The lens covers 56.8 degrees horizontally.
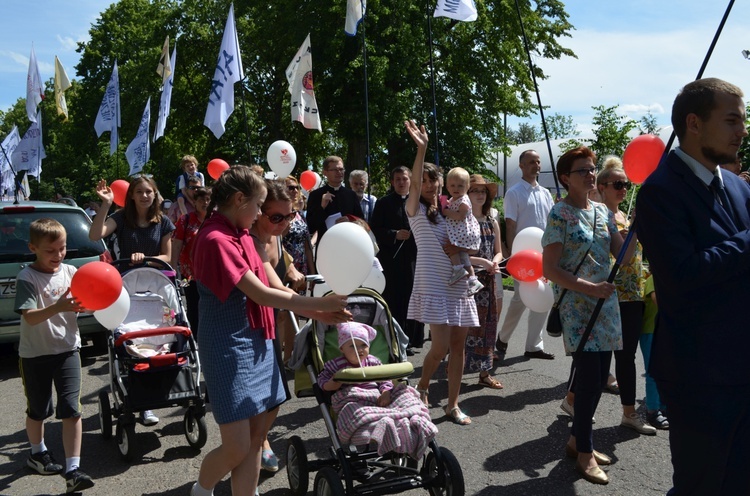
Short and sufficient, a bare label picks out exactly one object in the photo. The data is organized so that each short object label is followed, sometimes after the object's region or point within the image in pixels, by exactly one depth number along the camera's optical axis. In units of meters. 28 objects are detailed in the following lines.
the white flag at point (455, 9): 8.78
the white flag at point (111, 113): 15.14
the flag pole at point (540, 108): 5.42
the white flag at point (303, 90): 11.45
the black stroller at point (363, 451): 3.74
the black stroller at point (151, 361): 4.94
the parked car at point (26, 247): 7.62
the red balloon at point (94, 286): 4.25
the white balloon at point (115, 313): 4.98
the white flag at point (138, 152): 12.84
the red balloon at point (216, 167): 10.58
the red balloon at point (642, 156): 4.86
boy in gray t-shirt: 4.38
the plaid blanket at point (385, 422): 3.76
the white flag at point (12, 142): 23.17
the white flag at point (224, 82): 9.92
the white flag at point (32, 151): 19.12
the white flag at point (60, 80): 17.53
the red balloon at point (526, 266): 5.70
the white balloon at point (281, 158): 11.53
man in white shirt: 7.59
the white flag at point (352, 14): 10.59
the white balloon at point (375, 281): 5.94
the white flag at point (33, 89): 17.77
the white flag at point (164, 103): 12.25
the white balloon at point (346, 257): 3.76
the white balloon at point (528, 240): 6.20
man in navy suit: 2.54
